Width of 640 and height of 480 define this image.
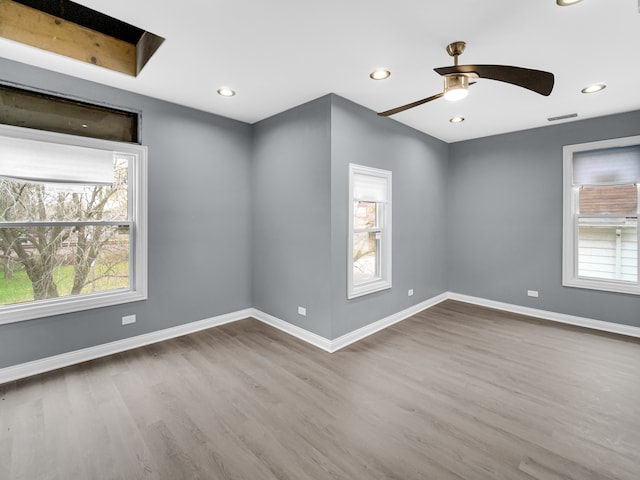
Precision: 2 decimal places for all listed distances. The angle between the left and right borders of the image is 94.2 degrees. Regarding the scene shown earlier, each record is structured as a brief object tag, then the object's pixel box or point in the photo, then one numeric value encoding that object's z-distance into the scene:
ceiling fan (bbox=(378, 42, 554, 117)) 1.81
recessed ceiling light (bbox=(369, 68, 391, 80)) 2.71
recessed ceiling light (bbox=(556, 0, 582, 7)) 1.81
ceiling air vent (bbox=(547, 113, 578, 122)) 3.85
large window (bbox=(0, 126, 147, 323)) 2.65
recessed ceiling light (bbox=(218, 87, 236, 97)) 3.14
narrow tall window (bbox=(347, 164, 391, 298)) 3.64
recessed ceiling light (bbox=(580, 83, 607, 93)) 3.00
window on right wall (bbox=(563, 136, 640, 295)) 3.77
